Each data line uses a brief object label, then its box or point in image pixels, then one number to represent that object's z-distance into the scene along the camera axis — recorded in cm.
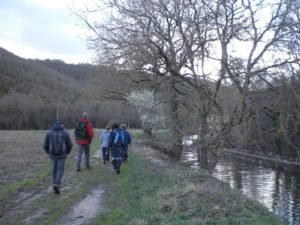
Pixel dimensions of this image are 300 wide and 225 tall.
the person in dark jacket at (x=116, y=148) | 1099
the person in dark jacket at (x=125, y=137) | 1297
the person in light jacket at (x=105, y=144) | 1286
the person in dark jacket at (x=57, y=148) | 800
